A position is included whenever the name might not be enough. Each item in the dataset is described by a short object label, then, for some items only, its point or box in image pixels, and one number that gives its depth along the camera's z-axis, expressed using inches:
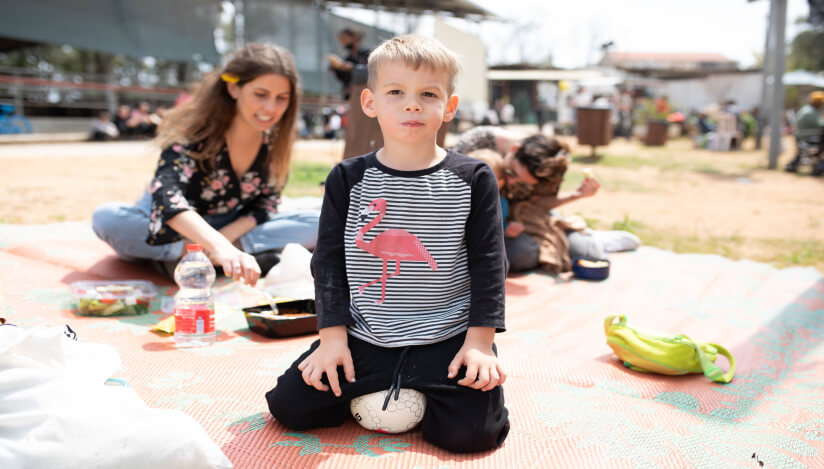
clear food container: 116.0
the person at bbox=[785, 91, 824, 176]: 480.7
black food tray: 105.8
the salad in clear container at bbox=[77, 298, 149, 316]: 116.0
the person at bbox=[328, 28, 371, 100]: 366.0
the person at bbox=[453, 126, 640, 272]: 160.7
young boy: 69.3
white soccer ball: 69.8
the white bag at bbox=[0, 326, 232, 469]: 52.5
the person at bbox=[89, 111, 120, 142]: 645.9
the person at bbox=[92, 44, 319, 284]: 129.0
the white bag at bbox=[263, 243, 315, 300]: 128.2
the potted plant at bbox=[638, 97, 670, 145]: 777.6
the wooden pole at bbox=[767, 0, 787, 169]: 501.4
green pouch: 97.7
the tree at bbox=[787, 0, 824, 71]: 1852.4
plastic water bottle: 101.9
